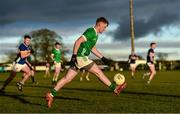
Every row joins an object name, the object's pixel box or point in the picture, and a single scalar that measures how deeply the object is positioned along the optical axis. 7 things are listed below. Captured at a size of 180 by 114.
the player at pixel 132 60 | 42.34
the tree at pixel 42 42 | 111.50
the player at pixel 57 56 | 28.47
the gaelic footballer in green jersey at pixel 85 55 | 12.25
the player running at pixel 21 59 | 19.13
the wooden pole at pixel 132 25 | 50.78
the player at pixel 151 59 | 26.78
